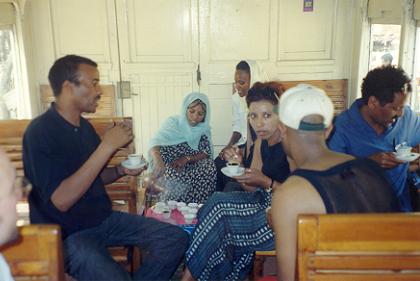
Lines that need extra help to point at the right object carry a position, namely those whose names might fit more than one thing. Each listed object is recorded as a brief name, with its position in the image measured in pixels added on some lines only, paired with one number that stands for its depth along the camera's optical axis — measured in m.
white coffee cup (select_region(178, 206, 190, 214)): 2.51
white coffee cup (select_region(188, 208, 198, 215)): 2.48
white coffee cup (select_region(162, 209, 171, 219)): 2.46
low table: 2.37
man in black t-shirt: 1.69
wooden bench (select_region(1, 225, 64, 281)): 1.05
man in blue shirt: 2.18
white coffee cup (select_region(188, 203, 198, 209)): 2.57
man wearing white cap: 1.19
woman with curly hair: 2.12
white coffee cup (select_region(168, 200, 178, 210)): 2.59
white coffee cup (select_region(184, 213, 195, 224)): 2.43
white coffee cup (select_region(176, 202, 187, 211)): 2.57
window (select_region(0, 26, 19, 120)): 4.04
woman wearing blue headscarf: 3.21
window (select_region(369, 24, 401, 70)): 4.01
